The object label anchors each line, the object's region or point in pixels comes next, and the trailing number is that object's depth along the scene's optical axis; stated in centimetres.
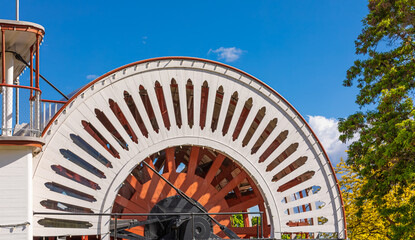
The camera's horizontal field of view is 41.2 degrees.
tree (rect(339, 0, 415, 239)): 1717
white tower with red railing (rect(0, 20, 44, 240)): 1041
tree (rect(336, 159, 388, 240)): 2459
